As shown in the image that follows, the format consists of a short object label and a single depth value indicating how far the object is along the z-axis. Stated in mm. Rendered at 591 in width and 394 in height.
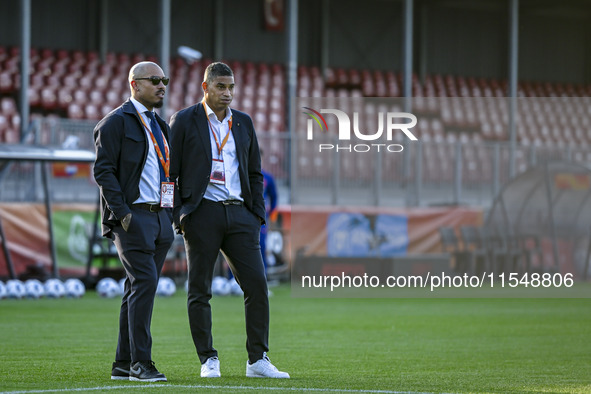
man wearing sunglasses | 14609
